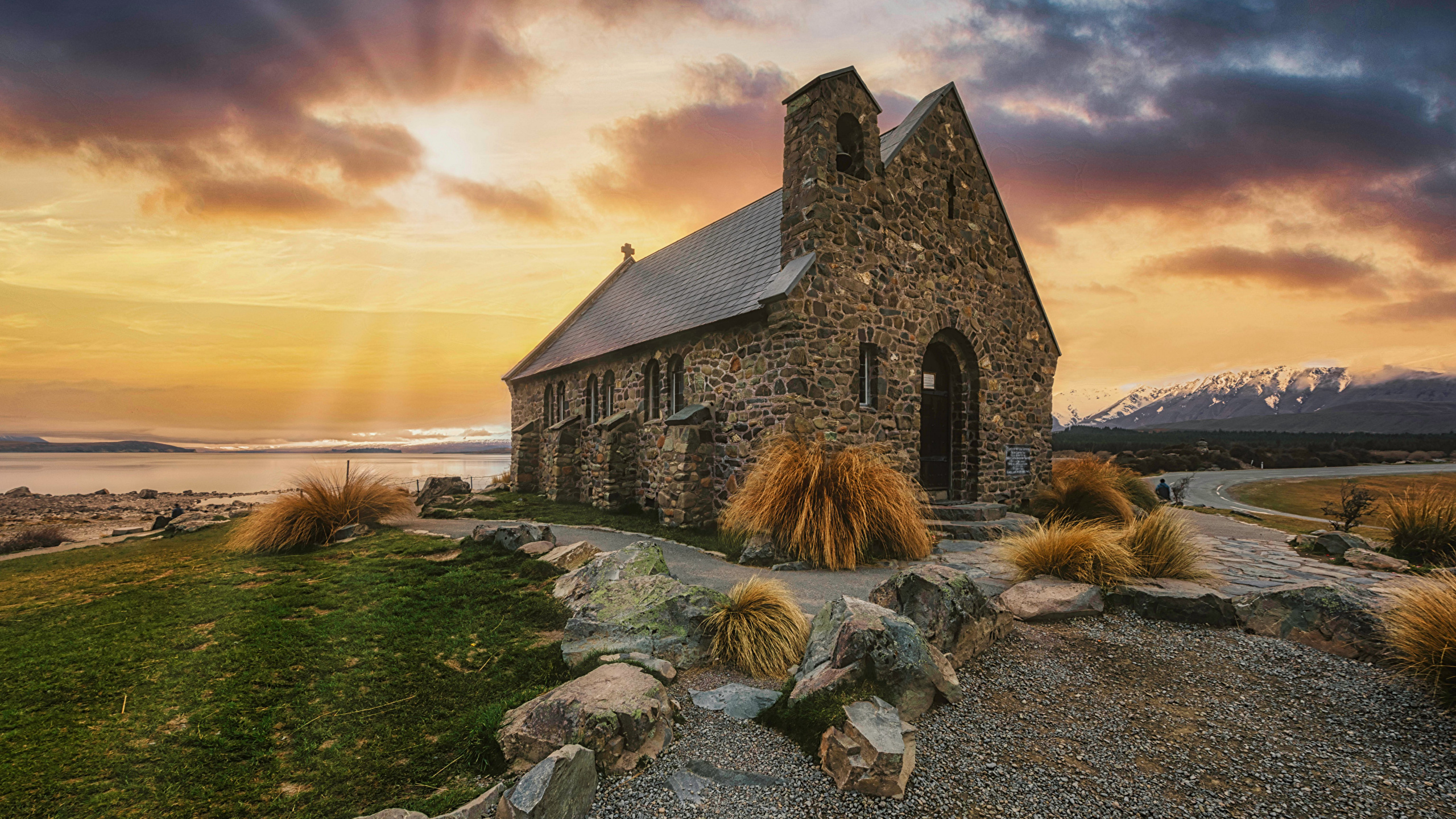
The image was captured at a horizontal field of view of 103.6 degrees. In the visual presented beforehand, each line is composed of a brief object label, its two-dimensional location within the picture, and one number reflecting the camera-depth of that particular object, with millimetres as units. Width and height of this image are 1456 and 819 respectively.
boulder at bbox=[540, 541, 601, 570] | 7984
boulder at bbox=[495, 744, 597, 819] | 2926
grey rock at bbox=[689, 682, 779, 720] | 4188
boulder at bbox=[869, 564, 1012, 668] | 4953
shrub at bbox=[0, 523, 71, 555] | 13227
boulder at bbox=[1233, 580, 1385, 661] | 4852
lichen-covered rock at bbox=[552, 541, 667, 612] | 6320
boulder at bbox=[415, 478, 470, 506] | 17234
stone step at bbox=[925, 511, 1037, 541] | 9930
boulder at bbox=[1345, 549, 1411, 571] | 7012
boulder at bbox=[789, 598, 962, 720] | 4094
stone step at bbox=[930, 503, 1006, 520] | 10859
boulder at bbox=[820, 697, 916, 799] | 3311
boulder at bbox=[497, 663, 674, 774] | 3531
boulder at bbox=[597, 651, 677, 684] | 4500
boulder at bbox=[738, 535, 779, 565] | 8273
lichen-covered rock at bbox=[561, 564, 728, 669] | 4945
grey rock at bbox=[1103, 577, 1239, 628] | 5656
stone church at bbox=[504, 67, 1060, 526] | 10812
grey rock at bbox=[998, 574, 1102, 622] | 5742
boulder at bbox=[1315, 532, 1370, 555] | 8047
